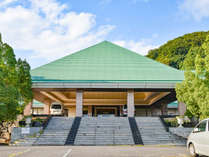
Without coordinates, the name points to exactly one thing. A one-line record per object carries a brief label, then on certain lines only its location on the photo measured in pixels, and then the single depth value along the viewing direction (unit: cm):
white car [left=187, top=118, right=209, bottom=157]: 873
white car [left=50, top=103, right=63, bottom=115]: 3481
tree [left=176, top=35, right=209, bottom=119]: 1547
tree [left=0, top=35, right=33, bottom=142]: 1841
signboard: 1987
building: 2602
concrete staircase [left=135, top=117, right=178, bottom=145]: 1866
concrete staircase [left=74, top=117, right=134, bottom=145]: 1842
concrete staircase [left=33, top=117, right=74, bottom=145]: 1838
